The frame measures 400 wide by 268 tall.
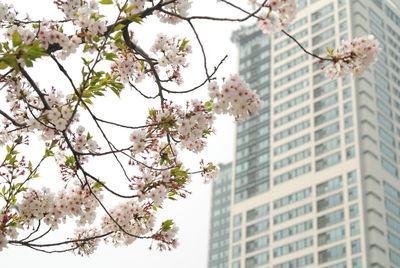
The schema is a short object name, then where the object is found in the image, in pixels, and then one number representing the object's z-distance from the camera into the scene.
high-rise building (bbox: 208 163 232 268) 169.12
